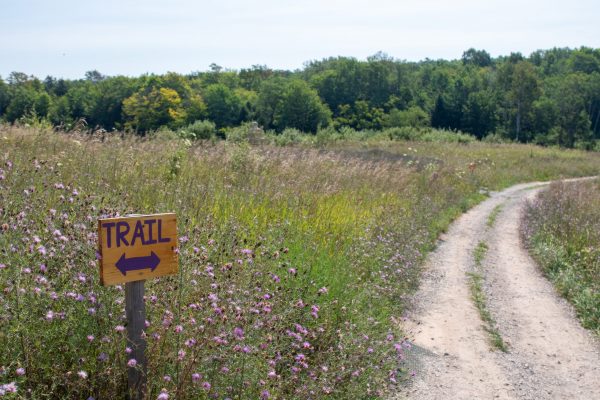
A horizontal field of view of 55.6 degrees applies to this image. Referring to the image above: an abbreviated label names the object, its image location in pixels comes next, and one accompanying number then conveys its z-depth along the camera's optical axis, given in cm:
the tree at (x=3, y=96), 5078
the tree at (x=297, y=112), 9056
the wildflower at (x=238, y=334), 334
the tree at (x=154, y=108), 8656
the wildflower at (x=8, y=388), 249
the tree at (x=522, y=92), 8575
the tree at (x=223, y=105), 9350
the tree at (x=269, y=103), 9325
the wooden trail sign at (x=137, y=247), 296
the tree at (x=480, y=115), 9162
